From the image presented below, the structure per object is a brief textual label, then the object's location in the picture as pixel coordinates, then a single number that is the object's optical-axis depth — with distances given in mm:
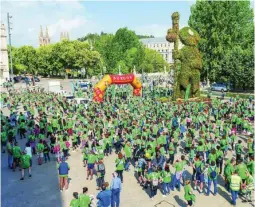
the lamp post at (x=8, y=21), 41062
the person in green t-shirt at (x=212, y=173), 11566
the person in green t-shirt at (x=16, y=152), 14914
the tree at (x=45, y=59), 76500
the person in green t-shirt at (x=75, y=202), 9281
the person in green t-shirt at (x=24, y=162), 13867
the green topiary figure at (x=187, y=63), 31328
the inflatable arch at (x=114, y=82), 32031
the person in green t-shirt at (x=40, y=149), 15609
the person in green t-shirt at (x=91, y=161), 13531
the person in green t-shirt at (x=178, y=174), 12055
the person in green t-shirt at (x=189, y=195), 10461
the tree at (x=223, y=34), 42688
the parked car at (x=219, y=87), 44231
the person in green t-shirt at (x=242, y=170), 11047
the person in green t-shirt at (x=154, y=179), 11547
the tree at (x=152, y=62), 81988
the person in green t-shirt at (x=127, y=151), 14180
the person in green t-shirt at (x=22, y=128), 20766
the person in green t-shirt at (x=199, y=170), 12170
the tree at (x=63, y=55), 71250
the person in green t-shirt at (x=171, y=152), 14328
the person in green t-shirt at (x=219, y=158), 13212
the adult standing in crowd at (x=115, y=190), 10750
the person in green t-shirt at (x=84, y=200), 9328
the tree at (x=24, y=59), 85625
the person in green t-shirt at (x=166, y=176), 11656
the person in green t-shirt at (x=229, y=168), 11461
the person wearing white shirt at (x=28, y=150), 14648
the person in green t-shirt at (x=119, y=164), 12578
